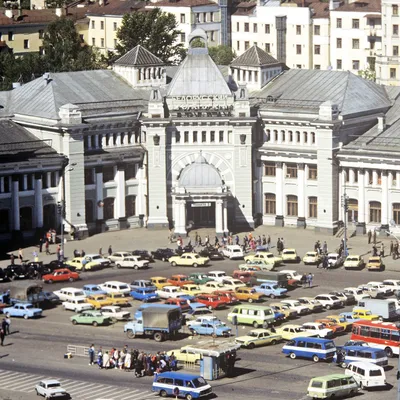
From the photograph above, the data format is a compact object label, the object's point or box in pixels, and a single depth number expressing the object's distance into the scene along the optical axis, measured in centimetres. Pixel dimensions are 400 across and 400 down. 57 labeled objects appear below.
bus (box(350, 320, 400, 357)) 14238
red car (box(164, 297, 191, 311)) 15575
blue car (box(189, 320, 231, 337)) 14750
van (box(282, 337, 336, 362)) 13975
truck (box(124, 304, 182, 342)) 14675
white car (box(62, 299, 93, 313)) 15812
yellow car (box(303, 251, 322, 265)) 17812
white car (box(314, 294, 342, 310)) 15812
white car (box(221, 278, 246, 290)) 16400
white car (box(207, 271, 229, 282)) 16725
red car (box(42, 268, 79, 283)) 17075
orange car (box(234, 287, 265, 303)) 16150
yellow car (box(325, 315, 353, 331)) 14962
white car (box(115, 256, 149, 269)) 17788
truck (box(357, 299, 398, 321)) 15225
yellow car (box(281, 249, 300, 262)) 17938
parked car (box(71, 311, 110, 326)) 15300
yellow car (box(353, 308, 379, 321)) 15125
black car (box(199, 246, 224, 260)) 18162
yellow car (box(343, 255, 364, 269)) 17588
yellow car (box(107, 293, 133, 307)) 15962
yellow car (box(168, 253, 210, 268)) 17805
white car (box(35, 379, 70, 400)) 12938
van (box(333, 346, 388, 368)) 13675
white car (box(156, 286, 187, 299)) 16125
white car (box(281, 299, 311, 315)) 15562
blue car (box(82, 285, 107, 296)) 16200
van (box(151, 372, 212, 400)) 12900
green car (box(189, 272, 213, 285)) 16725
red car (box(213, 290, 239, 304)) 15950
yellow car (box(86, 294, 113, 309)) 15875
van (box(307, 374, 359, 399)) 12838
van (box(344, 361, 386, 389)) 13212
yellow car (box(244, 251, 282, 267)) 17638
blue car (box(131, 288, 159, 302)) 16162
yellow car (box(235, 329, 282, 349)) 14400
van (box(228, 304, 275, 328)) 15100
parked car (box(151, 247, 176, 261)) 18112
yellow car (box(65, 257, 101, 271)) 17675
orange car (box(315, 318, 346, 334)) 14812
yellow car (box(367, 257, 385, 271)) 17525
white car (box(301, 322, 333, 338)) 14662
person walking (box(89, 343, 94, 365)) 14025
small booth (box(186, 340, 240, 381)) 13475
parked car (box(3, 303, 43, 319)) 15662
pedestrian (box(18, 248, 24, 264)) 18162
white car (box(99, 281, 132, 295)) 16325
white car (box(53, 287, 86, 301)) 15975
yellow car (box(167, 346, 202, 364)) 13762
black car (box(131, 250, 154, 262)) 17990
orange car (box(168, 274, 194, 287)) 16612
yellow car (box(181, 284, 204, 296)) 16250
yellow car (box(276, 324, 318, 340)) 14562
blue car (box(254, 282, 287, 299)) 16312
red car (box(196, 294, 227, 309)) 15862
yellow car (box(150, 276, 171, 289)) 16575
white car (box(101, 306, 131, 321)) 15412
